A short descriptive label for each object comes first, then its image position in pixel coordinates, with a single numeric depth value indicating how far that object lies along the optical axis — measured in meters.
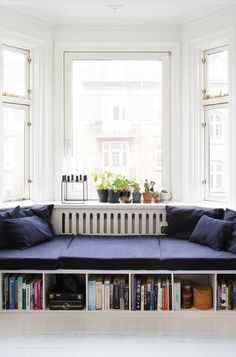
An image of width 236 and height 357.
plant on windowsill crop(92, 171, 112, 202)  4.24
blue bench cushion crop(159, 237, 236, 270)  3.17
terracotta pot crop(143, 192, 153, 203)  4.23
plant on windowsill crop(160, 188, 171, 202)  4.32
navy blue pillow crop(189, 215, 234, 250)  3.37
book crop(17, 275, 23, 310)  3.29
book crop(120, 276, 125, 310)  3.28
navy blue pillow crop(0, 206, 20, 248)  3.48
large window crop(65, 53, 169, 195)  4.42
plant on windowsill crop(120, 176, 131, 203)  4.21
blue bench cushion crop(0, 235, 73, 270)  3.20
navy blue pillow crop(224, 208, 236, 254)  3.31
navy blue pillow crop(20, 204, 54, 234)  3.83
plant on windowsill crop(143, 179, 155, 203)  4.23
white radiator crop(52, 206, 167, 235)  4.04
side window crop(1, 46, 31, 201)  4.15
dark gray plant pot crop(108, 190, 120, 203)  4.17
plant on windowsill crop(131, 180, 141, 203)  4.23
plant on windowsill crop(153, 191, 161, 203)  4.24
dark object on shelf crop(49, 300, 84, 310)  3.29
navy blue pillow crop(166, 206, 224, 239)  3.81
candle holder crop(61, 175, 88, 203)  4.37
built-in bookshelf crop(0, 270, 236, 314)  3.26
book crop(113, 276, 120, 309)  3.29
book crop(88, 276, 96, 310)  3.28
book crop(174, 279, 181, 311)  3.26
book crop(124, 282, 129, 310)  3.28
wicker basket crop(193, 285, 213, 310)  3.27
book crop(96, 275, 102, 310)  3.28
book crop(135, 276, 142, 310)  3.26
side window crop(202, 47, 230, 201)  4.14
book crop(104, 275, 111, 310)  3.28
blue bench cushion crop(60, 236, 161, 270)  3.21
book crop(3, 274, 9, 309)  3.30
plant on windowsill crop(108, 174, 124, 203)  4.17
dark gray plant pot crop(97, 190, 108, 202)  4.24
